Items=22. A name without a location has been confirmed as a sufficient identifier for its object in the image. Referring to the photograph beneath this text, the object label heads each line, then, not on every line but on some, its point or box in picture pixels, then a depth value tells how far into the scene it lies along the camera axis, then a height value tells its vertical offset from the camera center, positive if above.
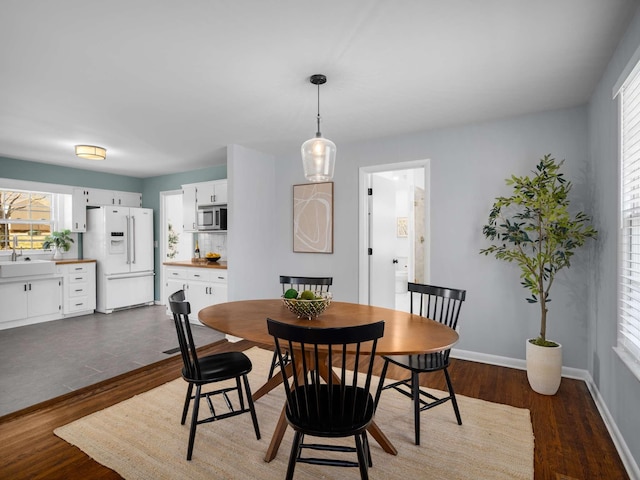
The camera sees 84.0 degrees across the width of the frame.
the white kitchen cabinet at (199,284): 4.88 -0.69
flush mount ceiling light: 4.47 +1.07
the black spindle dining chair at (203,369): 2.04 -0.83
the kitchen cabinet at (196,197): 5.41 +0.62
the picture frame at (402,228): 8.43 +0.22
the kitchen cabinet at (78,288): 5.57 -0.84
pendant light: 2.42 +0.55
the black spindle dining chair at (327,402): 1.52 -0.81
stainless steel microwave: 5.31 +0.29
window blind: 1.98 +0.06
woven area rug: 1.95 -1.28
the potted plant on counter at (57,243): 5.80 -0.12
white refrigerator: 5.93 -0.31
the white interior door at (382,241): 4.48 -0.05
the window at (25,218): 5.41 +0.28
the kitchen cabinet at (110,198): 6.13 +0.70
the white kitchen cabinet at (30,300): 4.89 -0.94
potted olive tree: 2.86 -0.01
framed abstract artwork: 4.61 +0.26
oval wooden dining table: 1.81 -0.53
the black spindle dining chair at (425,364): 2.19 -0.81
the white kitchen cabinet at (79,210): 5.93 +0.44
